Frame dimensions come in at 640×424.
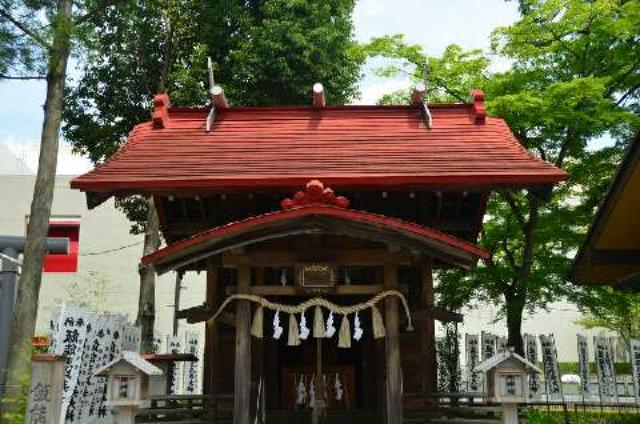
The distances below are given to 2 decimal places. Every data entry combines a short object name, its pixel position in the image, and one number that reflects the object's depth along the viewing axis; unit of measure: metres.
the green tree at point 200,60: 19.66
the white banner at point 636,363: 13.37
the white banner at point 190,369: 18.30
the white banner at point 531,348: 17.22
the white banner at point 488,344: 17.34
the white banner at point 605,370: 16.25
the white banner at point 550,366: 16.72
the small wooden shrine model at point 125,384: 8.36
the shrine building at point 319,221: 8.54
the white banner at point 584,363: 16.45
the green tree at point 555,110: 14.95
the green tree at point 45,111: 10.74
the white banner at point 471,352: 17.75
